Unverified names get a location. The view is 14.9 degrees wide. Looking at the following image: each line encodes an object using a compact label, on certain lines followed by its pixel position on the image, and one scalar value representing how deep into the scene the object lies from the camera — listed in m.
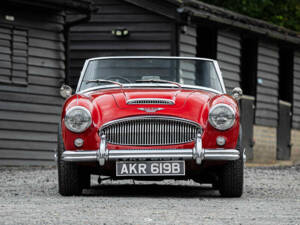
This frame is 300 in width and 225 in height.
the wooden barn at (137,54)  23.62
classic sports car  10.93
